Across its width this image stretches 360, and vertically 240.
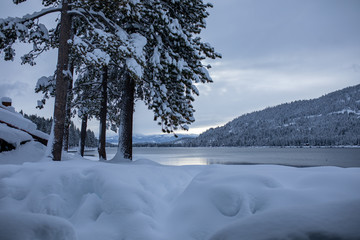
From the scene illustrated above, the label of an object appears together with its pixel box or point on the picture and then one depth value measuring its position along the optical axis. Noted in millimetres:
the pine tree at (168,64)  9648
